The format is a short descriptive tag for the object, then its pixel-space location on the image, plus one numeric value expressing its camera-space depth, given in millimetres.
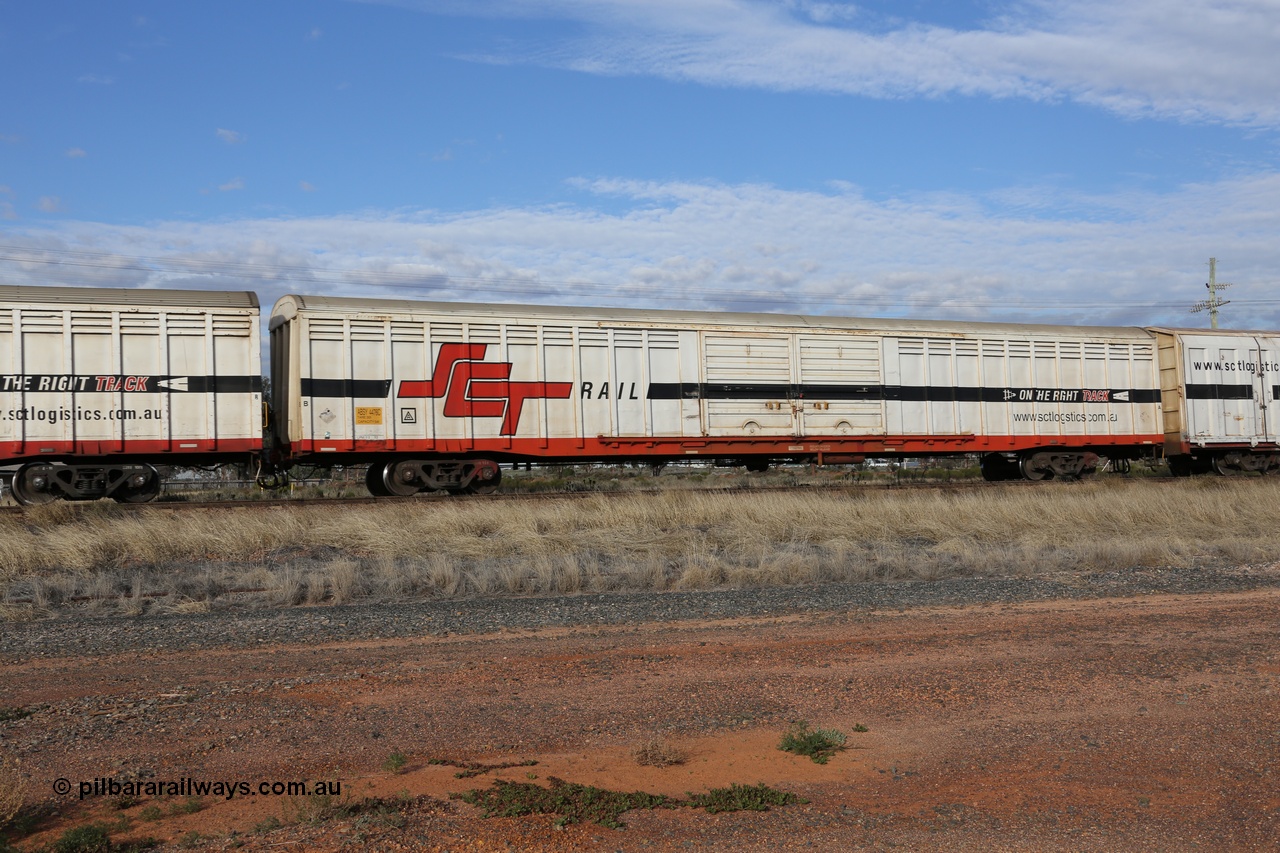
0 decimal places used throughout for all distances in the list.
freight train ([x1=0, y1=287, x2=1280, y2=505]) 14781
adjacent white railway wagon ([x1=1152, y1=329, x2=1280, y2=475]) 21062
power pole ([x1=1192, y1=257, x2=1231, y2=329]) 51656
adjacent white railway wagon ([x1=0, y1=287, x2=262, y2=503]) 14398
